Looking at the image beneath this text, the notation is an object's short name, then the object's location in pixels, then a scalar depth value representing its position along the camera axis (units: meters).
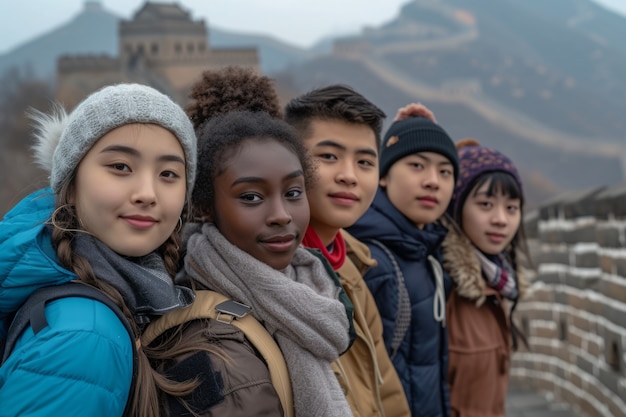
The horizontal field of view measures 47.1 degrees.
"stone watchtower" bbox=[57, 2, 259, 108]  35.41
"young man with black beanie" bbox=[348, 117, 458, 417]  2.28
